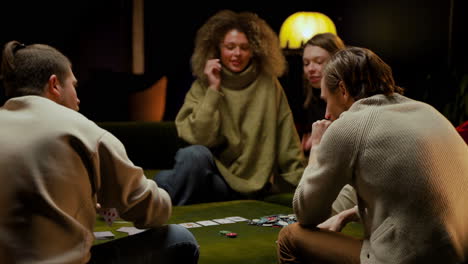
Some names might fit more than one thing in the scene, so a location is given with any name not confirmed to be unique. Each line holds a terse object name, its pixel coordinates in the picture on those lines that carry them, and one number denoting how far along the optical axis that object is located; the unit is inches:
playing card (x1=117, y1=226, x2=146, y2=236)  100.3
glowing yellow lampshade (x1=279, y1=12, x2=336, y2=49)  208.1
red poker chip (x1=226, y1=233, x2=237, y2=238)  100.2
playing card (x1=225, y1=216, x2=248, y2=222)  115.1
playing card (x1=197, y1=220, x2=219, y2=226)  110.7
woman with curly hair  143.9
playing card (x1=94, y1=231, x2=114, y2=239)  96.1
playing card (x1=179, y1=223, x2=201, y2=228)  108.1
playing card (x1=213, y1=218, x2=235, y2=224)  113.0
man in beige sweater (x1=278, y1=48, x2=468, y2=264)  61.9
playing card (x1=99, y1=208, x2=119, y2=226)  65.3
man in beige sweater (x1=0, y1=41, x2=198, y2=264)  53.4
